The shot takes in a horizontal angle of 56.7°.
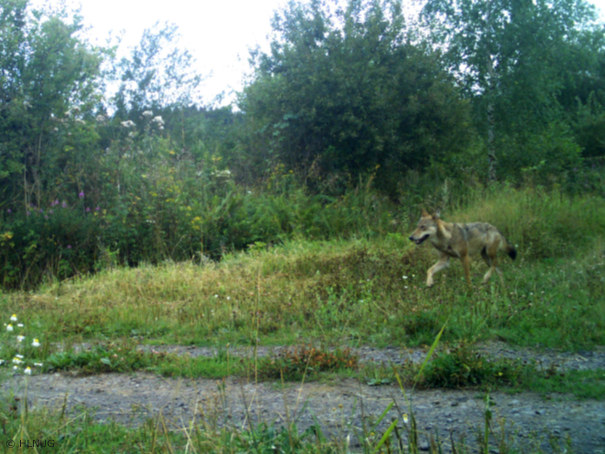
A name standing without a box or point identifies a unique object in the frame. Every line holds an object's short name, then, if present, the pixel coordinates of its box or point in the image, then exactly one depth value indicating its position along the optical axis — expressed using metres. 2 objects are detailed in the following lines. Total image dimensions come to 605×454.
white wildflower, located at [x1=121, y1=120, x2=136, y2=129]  14.45
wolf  9.15
